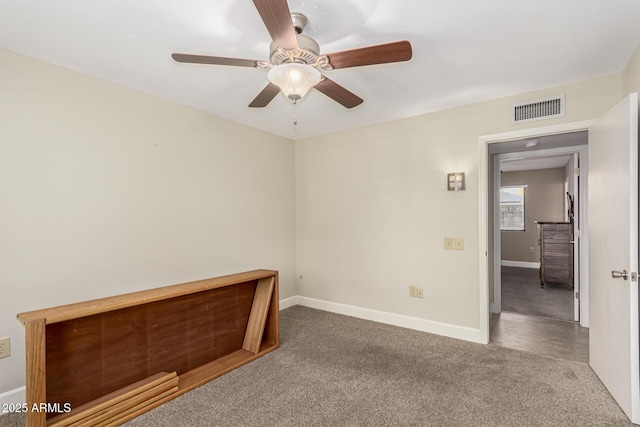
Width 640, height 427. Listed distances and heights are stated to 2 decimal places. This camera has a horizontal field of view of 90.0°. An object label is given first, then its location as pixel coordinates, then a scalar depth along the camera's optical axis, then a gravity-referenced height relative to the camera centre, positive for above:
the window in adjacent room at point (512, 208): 7.84 +0.18
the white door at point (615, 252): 1.94 -0.25
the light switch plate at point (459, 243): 3.30 -0.29
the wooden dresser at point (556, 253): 5.43 -0.66
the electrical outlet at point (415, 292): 3.57 -0.86
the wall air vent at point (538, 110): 2.81 +0.96
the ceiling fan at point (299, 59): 1.59 +0.84
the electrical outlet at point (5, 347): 2.16 -0.88
